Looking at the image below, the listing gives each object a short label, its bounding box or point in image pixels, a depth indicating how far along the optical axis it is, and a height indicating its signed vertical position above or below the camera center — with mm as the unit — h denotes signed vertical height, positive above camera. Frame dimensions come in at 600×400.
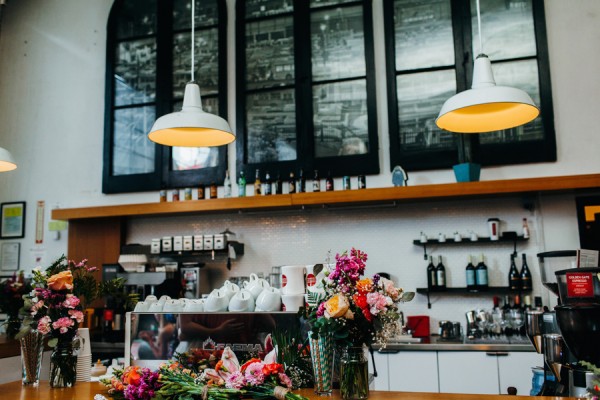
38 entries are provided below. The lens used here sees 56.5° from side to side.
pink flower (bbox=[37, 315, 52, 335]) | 2268 -184
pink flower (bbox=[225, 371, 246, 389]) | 1823 -343
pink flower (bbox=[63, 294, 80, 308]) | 2318 -94
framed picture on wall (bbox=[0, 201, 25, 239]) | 5887 +633
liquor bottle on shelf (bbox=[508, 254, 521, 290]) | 4406 -60
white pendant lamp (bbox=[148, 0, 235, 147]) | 2908 +818
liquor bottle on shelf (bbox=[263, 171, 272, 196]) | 5016 +788
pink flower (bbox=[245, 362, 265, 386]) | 1806 -323
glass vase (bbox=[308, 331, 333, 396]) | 1964 -313
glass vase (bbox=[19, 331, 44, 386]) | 2373 -324
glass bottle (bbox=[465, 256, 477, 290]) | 4500 -55
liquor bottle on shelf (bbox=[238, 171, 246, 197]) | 5021 +791
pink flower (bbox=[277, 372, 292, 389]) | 1827 -344
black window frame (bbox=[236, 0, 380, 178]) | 4973 +1519
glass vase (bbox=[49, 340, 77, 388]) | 2340 -367
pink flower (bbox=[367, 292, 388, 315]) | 1815 -99
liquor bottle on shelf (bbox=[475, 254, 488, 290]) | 4461 -56
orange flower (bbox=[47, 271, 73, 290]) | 2301 -7
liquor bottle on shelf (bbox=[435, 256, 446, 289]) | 4574 -42
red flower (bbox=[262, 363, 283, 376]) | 1834 -310
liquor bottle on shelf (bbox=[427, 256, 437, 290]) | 4590 -49
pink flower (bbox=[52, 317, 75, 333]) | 2291 -182
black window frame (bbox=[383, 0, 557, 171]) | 4586 +1278
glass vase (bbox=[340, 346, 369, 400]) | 1880 -337
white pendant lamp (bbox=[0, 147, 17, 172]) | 3584 +774
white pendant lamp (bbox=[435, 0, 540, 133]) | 2627 +820
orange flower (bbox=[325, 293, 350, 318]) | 1816 -107
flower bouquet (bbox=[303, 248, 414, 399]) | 1840 -139
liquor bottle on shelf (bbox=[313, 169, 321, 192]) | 4902 +781
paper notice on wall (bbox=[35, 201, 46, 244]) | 5793 +587
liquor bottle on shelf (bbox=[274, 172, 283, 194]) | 5023 +789
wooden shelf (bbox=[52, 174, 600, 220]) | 4176 +612
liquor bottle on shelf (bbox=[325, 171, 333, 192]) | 4871 +785
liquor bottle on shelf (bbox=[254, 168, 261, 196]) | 5039 +796
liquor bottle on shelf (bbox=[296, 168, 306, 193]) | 4988 +802
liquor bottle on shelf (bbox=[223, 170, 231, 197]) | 5129 +799
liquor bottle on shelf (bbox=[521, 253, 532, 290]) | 4379 -62
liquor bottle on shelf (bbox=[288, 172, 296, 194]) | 5012 +801
